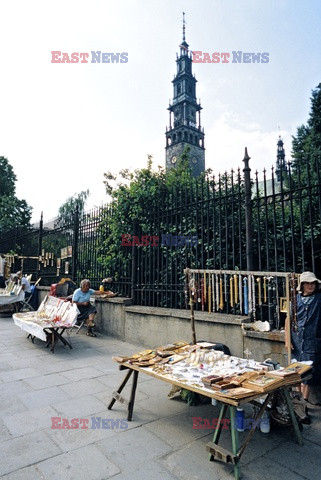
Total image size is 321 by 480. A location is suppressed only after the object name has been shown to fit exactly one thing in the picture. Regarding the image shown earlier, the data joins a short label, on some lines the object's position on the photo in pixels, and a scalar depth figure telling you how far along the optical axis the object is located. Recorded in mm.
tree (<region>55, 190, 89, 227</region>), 29422
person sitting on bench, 7402
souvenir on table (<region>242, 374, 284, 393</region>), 2445
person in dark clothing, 3482
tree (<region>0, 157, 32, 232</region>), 23031
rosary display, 3940
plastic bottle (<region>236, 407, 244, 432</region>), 3043
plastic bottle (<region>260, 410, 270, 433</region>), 3023
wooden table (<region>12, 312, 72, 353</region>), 5836
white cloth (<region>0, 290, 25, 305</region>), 9867
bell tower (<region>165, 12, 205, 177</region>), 59344
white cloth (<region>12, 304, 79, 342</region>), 5859
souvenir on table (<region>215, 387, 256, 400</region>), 2332
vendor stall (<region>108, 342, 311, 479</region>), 2404
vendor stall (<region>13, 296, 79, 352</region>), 5945
